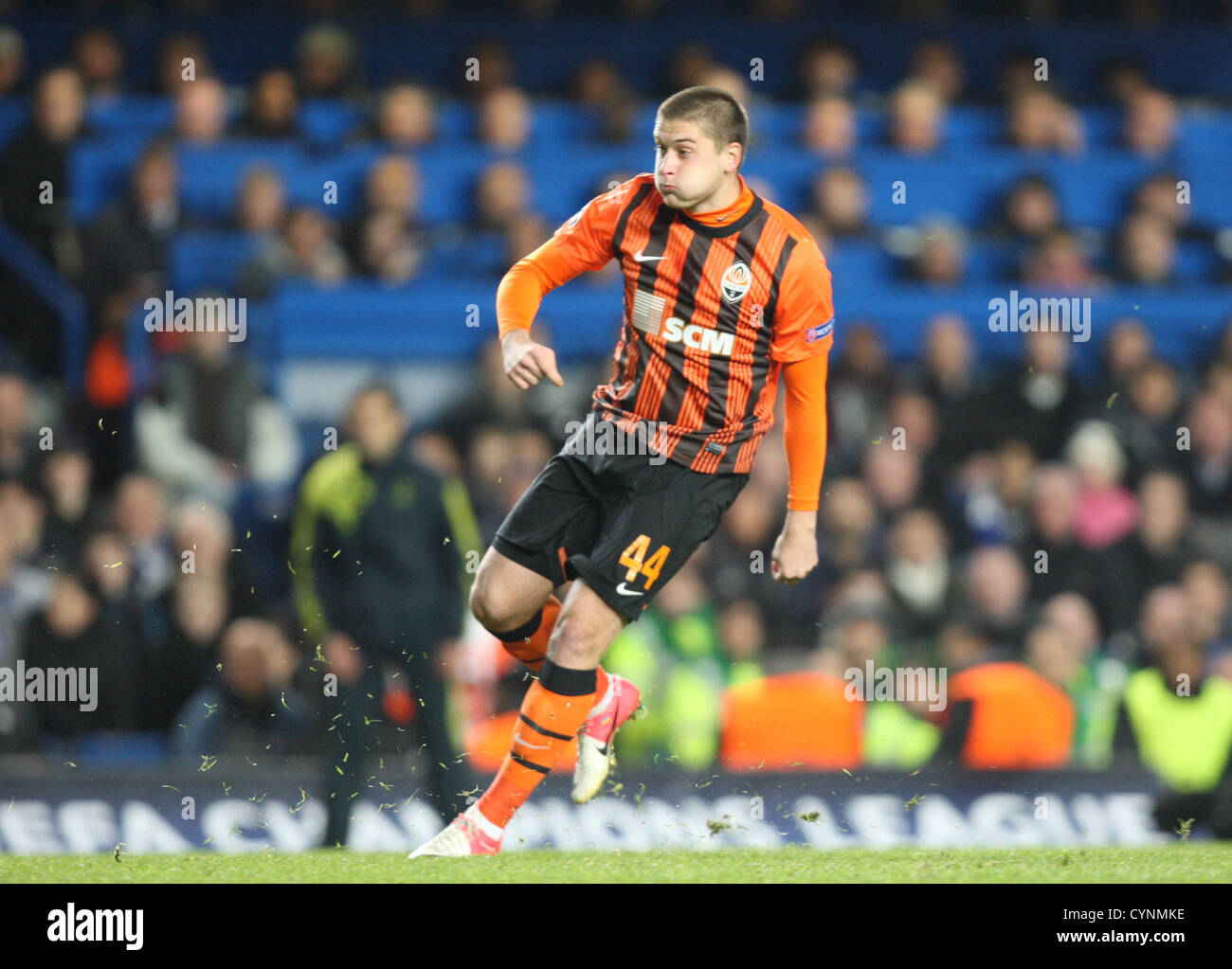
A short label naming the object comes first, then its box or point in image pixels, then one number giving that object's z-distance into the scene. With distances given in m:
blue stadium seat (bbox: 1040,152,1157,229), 21.19
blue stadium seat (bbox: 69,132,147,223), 19.30
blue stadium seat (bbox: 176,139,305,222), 19.42
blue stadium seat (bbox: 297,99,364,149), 20.47
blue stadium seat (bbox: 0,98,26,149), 19.72
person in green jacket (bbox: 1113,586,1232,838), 14.86
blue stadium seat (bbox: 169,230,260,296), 18.44
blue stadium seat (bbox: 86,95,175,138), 20.03
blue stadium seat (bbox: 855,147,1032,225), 20.62
